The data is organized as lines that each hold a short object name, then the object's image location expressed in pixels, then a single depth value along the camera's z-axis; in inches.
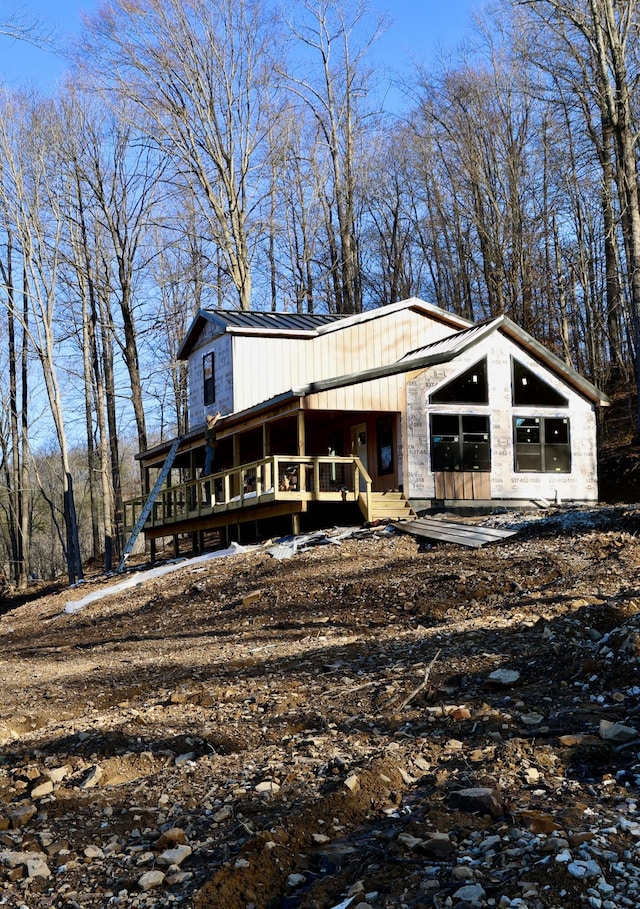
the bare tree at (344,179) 1419.8
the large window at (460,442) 874.8
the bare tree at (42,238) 1187.3
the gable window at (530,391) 906.1
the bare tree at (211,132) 1211.2
